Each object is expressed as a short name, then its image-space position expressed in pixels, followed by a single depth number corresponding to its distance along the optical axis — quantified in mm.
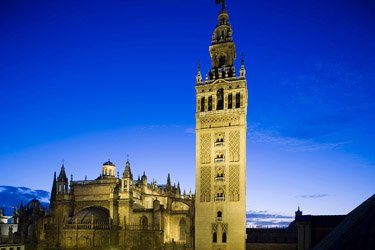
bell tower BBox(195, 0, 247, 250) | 39531
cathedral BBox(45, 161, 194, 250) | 47844
